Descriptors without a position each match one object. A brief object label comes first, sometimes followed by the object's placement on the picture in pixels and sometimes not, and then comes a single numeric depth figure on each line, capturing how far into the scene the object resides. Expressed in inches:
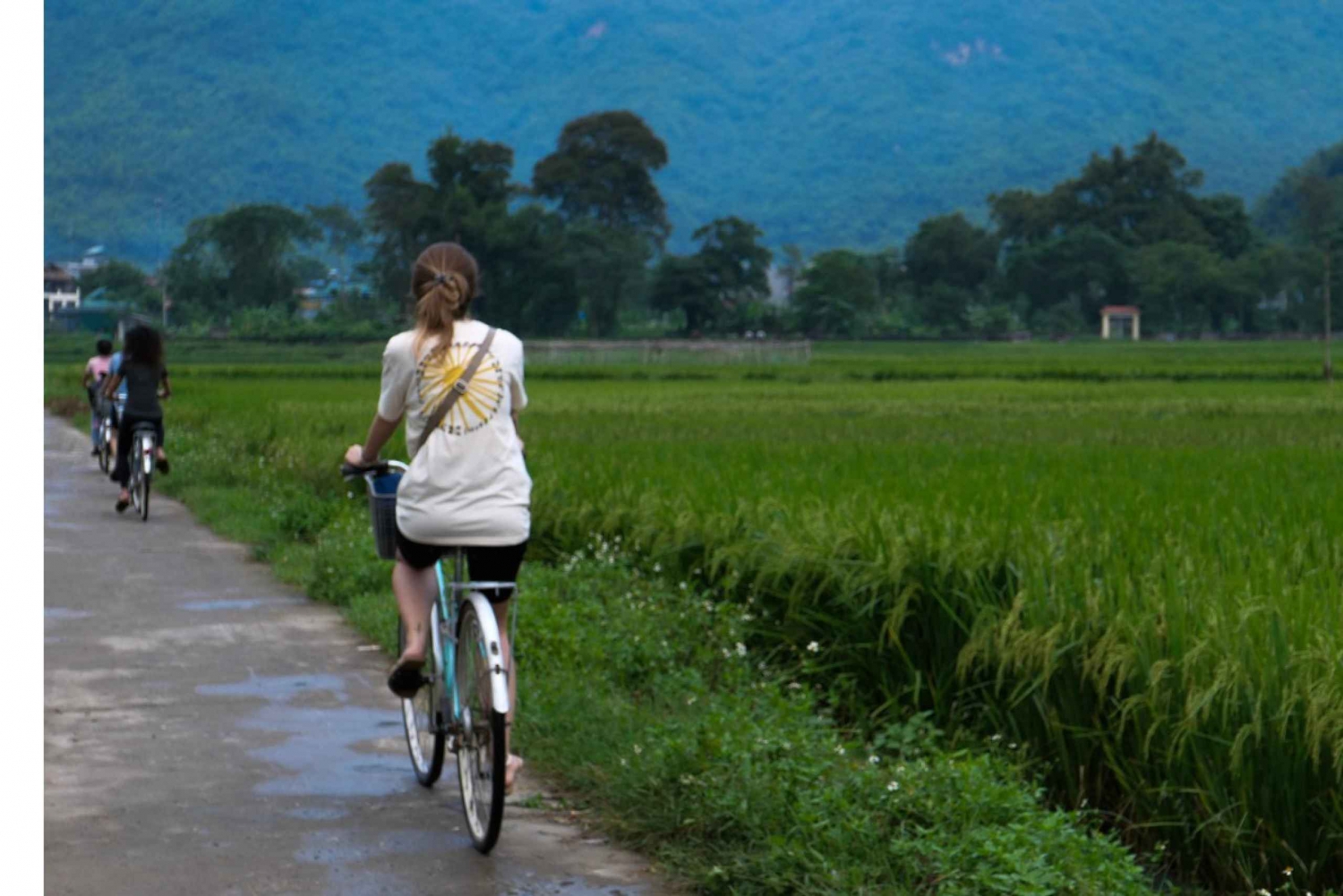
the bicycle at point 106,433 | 864.9
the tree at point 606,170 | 6205.7
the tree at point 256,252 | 5546.3
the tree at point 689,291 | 4847.4
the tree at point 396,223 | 5157.5
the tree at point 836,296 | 4768.7
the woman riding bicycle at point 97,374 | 928.3
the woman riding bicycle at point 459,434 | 221.5
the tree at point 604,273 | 5201.8
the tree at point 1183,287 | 5073.8
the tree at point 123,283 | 5570.9
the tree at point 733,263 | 4884.4
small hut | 5073.8
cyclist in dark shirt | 666.2
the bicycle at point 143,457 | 664.4
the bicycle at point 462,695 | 212.4
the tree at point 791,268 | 6193.9
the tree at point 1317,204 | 6436.5
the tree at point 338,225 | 6850.4
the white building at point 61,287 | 5457.7
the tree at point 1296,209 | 6919.3
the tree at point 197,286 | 5423.2
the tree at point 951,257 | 5462.6
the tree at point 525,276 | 4987.7
